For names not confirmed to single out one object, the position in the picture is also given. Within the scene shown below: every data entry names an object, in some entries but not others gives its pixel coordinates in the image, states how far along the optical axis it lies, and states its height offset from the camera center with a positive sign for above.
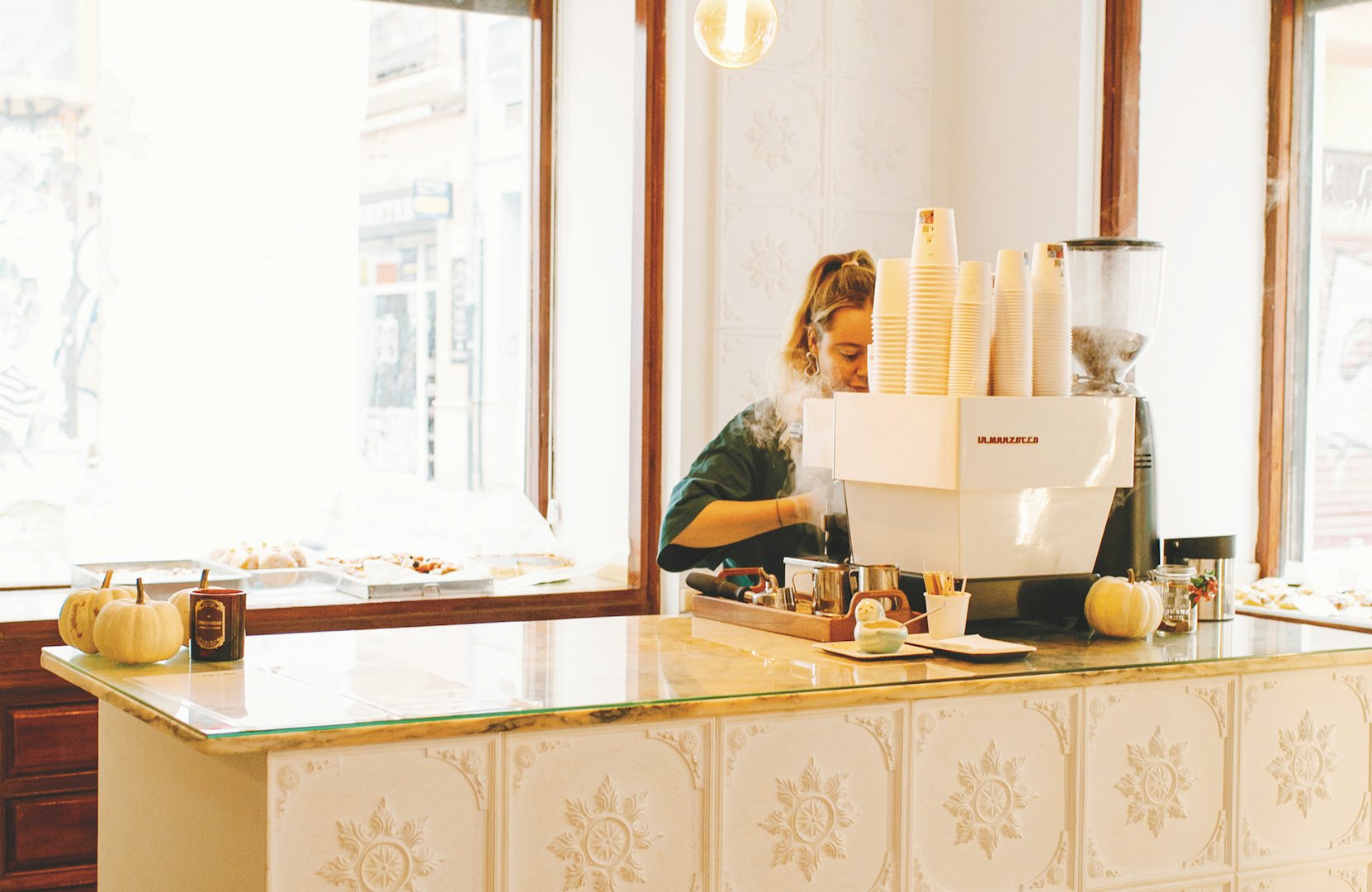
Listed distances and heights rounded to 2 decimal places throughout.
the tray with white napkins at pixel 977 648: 2.52 -0.46
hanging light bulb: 2.88 +0.70
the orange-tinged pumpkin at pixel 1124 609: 2.77 -0.42
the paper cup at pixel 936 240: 2.71 +0.27
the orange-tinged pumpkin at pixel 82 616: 2.47 -0.40
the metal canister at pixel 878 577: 2.75 -0.36
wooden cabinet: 3.63 -1.01
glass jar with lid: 2.88 -0.42
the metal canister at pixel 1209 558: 3.02 -0.35
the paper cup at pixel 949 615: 2.67 -0.42
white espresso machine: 2.69 -0.19
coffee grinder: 2.97 +0.10
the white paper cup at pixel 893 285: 2.78 +0.19
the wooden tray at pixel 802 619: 2.71 -0.45
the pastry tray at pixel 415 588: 4.16 -0.59
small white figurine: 2.55 -0.43
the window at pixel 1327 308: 4.08 +0.23
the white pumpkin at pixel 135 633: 2.38 -0.41
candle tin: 2.46 -0.41
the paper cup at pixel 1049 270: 2.79 +0.22
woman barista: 3.39 -0.18
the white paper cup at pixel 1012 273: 2.72 +0.21
